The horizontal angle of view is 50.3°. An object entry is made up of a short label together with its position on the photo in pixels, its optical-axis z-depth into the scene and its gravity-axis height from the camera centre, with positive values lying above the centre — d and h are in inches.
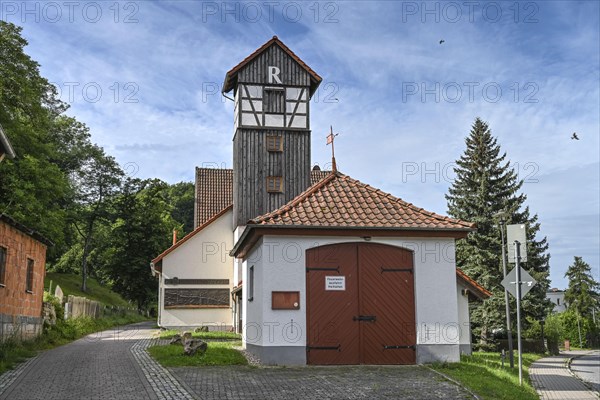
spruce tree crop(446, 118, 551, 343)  1419.8 +175.9
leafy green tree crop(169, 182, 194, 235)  3126.7 +461.2
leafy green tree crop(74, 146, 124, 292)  2003.0 +350.7
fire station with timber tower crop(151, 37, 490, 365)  560.4 +18.4
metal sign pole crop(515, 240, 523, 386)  517.7 +17.4
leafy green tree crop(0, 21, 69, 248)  1203.9 +306.4
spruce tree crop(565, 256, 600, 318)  2819.9 +48.8
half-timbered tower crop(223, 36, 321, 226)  1120.2 +298.2
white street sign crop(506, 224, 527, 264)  525.6 +53.2
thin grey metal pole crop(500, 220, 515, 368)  842.2 -66.8
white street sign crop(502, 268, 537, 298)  515.8 +15.7
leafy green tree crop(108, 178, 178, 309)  1884.8 +176.3
